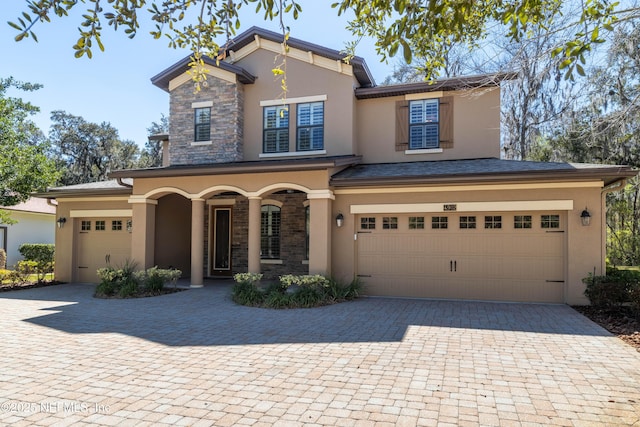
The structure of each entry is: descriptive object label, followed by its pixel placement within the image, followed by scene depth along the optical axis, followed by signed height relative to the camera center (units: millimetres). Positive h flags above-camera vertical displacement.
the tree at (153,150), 36500 +6597
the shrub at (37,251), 20984 -1441
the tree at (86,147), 36531 +6622
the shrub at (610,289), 8750 -1310
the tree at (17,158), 13977 +2186
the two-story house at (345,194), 10234 +870
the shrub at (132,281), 11492 -1618
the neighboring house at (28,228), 21172 -290
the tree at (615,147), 14422 +3373
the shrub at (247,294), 10133 -1712
